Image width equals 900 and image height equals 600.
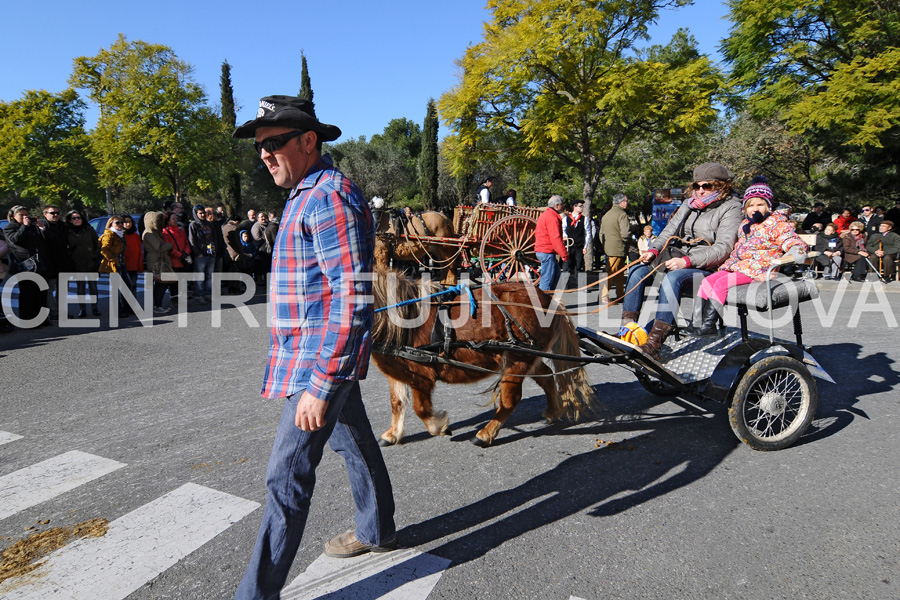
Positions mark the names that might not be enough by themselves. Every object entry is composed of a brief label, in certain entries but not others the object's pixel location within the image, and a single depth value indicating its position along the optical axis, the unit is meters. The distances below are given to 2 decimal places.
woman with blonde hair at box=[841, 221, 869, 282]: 13.73
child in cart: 4.11
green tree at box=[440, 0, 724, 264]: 17.27
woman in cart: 4.26
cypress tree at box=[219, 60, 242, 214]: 38.94
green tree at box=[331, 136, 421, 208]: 45.16
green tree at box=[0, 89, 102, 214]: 28.86
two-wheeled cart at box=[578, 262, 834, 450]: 3.76
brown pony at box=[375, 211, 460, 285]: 12.06
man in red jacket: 9.72
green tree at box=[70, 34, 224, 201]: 25.98
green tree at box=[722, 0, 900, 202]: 15.69
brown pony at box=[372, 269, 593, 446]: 3.54
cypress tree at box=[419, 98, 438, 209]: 41.19
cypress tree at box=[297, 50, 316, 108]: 43.88
